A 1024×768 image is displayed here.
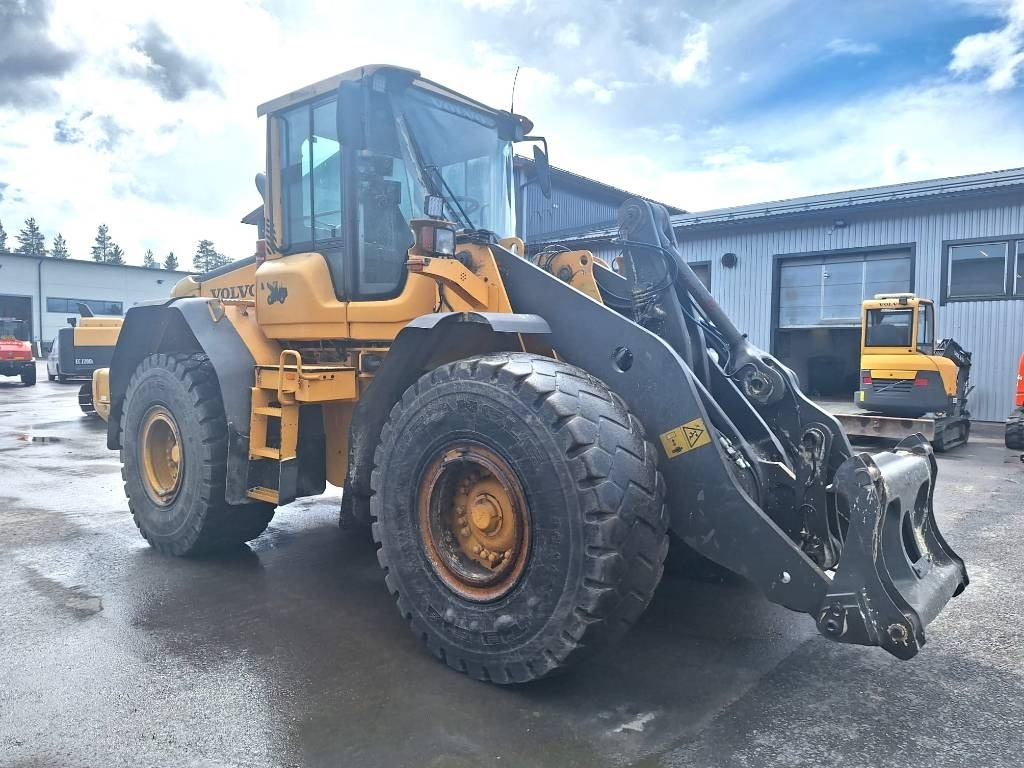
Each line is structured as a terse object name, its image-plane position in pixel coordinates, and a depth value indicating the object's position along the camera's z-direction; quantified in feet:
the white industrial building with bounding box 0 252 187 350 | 139.33
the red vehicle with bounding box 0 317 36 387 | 77.92
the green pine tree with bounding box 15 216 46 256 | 311.27
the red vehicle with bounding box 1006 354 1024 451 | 36.10
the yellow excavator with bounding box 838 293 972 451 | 36.70
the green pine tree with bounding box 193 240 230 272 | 323.76
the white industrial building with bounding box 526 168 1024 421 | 48.52
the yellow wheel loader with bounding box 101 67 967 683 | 9.59
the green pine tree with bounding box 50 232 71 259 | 312.46
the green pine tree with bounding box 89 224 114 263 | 330.13
